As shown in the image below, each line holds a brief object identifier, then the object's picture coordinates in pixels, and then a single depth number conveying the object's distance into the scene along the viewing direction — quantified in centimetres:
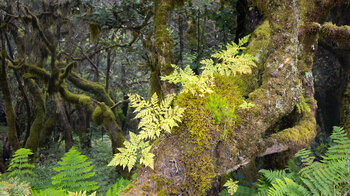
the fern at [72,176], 274
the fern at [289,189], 213
